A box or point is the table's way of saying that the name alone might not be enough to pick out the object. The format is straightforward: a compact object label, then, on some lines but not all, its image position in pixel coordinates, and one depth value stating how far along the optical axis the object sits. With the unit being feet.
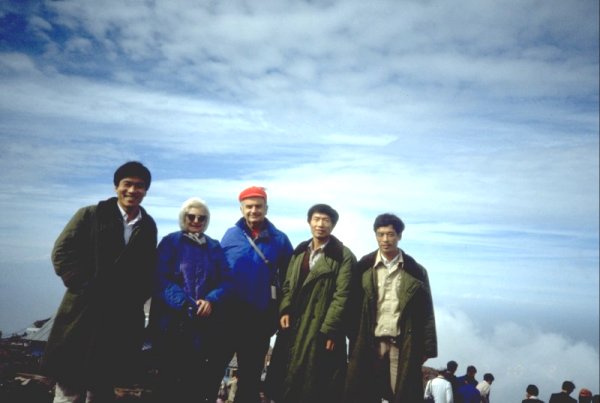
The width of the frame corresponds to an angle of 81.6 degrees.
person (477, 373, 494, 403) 39.17
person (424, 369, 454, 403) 29.35
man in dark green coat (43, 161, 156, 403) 11.05
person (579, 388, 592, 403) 32.37
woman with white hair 12.57
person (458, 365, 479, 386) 36.63
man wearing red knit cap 14.37
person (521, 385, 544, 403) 31.17
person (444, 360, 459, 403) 31.01
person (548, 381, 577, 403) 32.14
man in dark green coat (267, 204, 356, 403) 14.12
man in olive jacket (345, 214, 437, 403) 14.33
